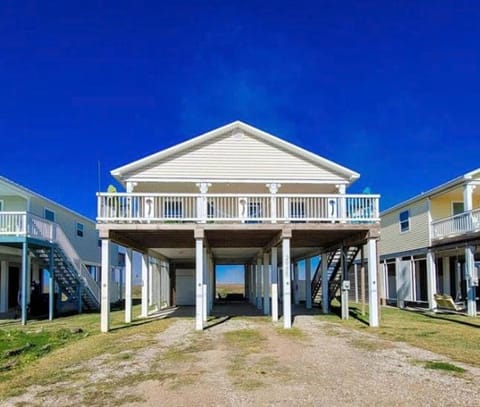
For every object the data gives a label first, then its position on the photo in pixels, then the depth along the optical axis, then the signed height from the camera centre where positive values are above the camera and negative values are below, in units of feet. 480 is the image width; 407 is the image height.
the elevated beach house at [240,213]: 49.73 +5.09
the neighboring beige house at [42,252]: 59.62 +1.03
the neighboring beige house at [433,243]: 63.21 +1.68
